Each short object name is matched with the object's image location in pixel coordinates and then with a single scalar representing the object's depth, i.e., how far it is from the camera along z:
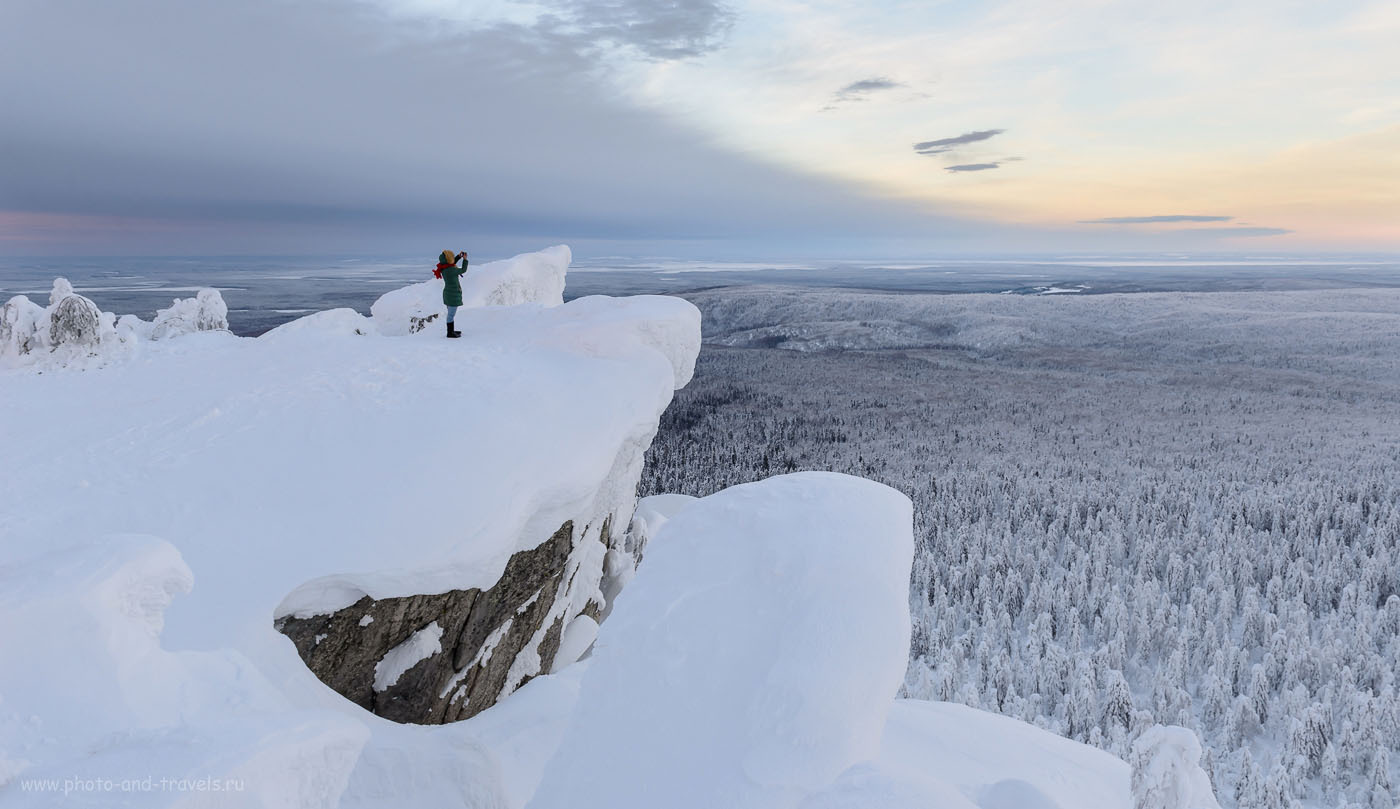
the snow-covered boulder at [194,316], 14.38
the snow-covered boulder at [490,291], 16.47
